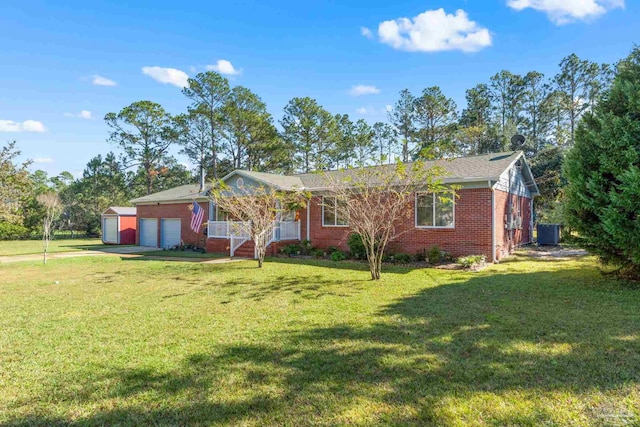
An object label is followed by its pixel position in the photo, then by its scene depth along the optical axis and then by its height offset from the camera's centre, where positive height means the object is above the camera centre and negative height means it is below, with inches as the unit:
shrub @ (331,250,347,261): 532.4 -57.6
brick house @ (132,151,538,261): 477.1 +3.6
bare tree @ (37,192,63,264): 1095.3 +60.5
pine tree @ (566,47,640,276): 281.4 +39.2
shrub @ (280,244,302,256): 593.0 -52.1
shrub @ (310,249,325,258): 567.2 -56.2
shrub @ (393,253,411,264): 490.6 -56.2
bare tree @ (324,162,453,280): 360.8 +23.4
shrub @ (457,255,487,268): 429.4 -52.9
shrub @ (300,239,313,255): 592.1 -48.3
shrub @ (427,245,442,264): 469.7 -49.8
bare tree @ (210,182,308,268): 473.7 +12.5
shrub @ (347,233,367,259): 520.9 -42.3
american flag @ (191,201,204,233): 697.0 +6.4
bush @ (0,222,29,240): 1133.0 -39.8
